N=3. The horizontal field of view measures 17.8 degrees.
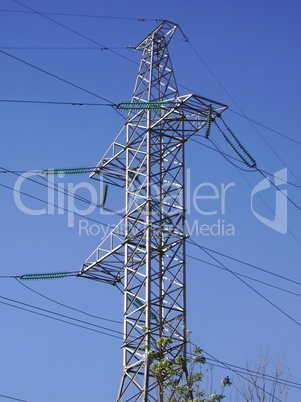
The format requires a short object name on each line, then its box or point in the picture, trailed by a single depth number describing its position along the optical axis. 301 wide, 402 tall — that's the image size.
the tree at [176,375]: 29.66
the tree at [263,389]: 31.02
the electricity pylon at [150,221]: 32.62
